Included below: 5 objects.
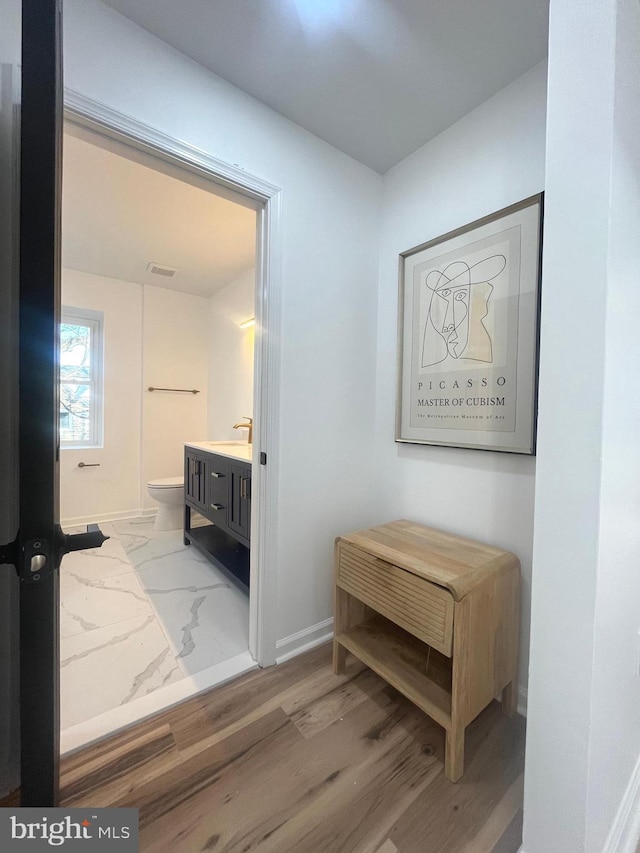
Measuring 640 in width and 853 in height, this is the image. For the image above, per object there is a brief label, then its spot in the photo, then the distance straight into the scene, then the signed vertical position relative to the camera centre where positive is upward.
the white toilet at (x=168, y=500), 3.04 -0.80
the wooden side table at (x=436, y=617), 1.05 -0.69
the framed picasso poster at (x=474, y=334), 1.28 +0.36
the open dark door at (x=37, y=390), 0.60 +0.04
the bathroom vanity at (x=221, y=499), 1.98 -0.57
